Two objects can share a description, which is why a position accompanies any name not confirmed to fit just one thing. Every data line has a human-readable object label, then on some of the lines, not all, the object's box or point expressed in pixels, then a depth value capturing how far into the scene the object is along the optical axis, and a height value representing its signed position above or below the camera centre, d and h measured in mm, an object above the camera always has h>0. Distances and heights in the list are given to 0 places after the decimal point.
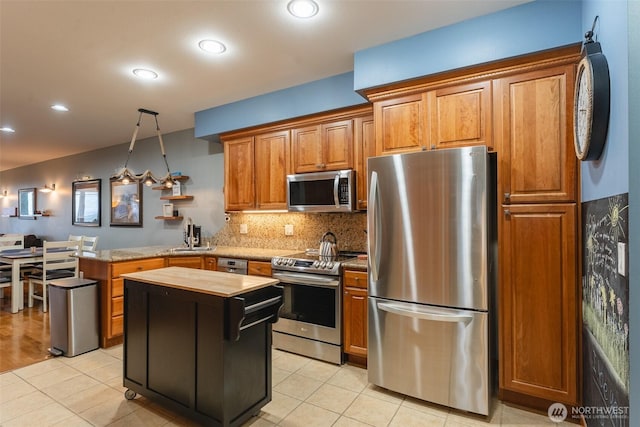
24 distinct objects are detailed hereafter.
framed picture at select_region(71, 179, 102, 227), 6320 +258
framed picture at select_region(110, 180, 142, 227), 5566 +207
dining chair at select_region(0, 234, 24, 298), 4590 -520
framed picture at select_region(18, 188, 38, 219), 7969 +346
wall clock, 1505 +534
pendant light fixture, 3693 +438
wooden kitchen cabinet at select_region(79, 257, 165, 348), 3307 -793
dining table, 4480 -673
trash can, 3143 -976
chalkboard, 1313 -439
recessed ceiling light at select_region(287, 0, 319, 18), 2086 +1338
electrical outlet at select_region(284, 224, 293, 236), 4016 -190
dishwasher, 3566 -555
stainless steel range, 2934 -859
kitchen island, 1876 -786
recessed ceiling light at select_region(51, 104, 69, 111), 3955 +1330
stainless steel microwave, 3123 +226
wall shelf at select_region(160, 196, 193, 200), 4902 +267
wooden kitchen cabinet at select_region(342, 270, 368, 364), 2805 -857
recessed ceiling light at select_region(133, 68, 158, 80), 3023 +1329
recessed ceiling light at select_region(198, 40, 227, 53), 2553 +1335
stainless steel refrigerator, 2137 -425
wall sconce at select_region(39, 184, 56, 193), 7371 +629
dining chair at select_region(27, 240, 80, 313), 4547 -713
